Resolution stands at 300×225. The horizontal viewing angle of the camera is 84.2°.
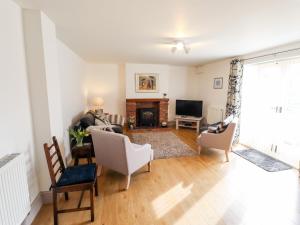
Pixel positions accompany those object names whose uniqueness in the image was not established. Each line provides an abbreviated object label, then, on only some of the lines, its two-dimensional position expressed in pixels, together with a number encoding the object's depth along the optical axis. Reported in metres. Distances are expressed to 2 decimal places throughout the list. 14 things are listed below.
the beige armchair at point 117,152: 2.40
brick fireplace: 6.07
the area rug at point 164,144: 3.82
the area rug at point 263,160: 3.18
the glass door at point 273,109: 3.29
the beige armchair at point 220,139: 3.37
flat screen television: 5.98
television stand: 5.82
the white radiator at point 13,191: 1.34
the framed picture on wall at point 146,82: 6.02
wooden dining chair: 1.77
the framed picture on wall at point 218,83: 5.09
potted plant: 2.75
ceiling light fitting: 2.98
